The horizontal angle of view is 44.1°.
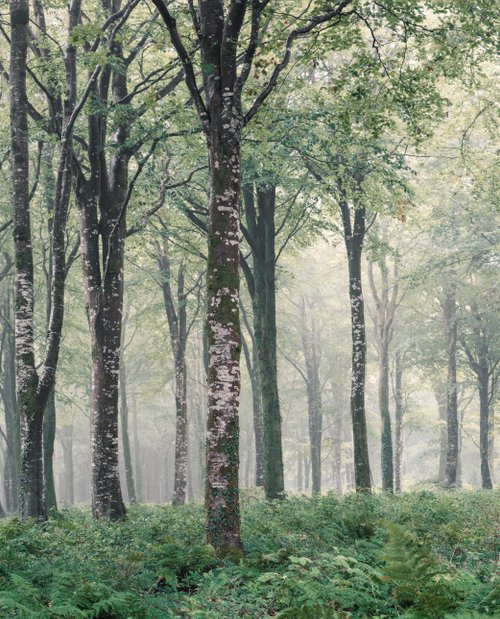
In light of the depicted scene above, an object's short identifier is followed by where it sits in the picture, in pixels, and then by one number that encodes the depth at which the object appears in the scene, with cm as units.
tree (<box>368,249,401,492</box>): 2531
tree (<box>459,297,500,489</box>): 2945
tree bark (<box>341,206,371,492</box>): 1723
